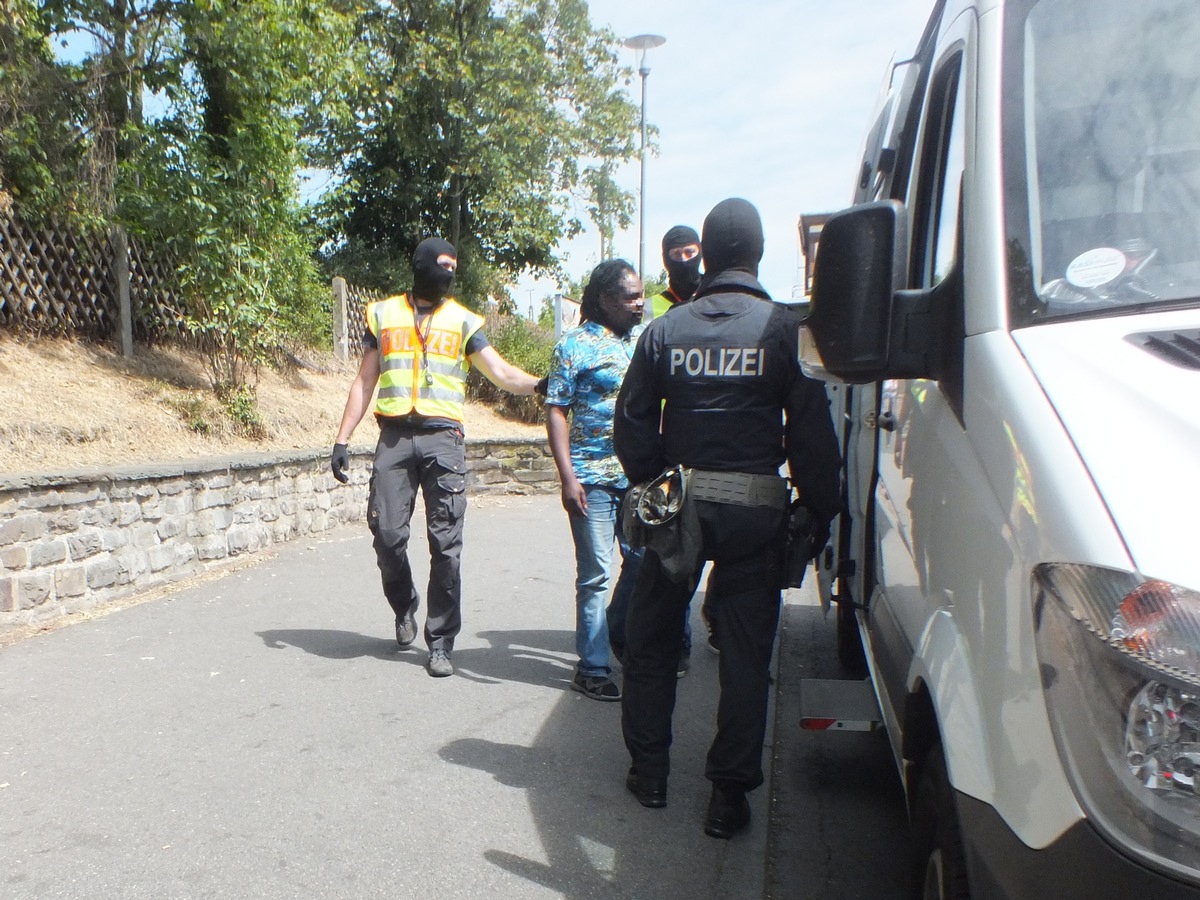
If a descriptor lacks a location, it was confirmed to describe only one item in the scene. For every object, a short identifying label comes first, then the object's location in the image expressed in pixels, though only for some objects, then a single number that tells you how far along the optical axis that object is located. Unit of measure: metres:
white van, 1.48
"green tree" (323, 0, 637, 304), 19.73
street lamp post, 18.17
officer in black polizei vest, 3.38
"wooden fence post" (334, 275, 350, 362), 15.64
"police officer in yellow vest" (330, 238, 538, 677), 5.23
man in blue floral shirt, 4.82
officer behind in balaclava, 5.54
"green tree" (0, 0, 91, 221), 9.98
